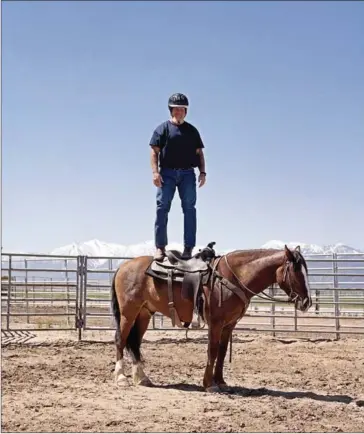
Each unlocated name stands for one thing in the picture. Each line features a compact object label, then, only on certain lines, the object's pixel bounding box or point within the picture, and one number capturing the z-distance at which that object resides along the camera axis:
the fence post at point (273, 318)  10.18
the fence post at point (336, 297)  10.06
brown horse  5.39
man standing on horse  6.07
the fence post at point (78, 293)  9.67
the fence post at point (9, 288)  9.67
